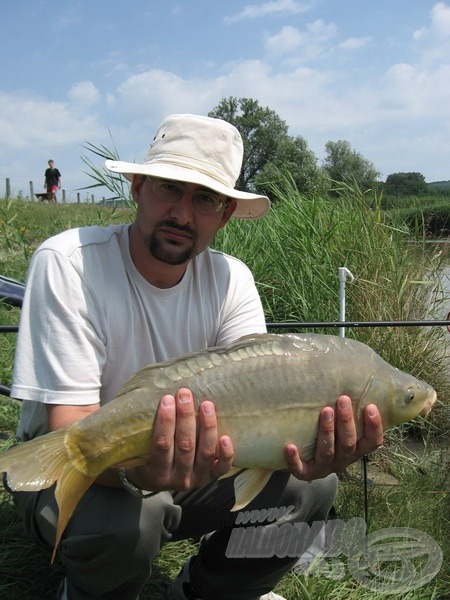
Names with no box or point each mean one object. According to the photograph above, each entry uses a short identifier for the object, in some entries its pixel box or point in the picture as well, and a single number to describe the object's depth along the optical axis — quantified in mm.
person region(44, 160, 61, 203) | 22184
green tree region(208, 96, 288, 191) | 40344
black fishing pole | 2262
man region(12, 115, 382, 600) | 1542
